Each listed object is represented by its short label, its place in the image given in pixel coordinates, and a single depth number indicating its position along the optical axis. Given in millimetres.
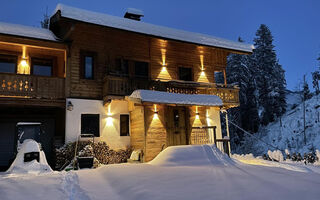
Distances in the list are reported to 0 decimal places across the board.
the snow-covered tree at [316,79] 36428
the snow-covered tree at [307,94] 34812
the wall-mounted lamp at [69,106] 12906
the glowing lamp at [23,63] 13812
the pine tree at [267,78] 32312
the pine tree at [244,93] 32188
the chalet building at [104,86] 12797
